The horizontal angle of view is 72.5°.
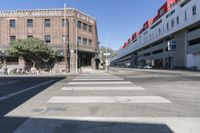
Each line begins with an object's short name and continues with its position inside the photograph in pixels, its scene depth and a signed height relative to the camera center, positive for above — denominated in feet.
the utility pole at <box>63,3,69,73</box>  73.79 +12.87
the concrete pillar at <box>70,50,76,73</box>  77.94 +2.68
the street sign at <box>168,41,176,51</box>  117.05 +17.22
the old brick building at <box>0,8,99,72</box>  78.48 +20.89
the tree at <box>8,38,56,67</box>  66.35 +8.21
